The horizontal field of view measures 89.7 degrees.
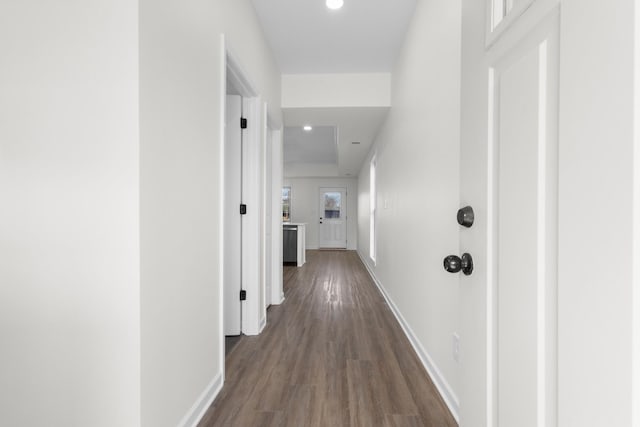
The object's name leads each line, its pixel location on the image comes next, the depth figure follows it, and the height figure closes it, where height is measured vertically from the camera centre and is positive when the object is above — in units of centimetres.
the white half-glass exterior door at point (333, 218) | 1020 -22
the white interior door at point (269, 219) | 334 -8
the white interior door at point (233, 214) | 264 -3
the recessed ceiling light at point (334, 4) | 240 +157
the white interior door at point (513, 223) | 62 -2
